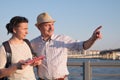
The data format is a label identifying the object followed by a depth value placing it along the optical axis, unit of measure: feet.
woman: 6.23
